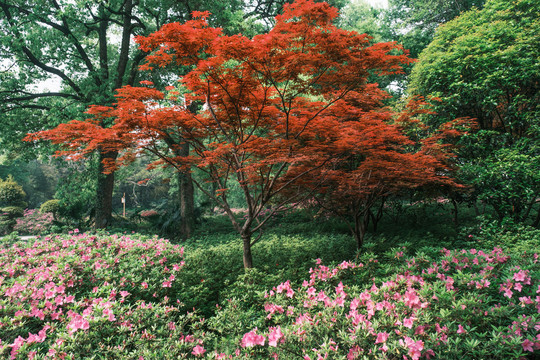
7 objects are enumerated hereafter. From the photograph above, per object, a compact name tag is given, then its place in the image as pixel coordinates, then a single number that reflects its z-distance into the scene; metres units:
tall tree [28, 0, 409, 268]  3.13
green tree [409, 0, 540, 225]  4.98
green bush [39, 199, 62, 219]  13.33
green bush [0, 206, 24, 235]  12.58
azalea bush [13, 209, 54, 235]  12.19
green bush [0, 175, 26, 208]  15.40
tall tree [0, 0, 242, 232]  7.43
